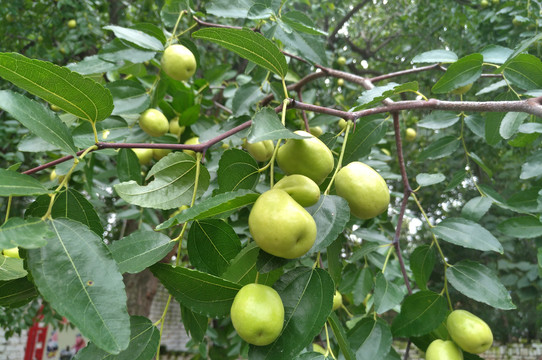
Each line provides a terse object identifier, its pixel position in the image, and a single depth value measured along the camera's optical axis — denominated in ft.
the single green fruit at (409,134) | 2.38
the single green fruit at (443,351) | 0.66
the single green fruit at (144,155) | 1.07
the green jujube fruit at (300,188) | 0.47
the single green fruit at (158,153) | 1.04
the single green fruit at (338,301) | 1.21
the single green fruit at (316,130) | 1.12
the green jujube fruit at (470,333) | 0.66
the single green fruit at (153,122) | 0.99
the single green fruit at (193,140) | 1.08
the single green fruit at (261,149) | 0.77
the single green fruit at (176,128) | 1.13
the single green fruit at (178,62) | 0.96
